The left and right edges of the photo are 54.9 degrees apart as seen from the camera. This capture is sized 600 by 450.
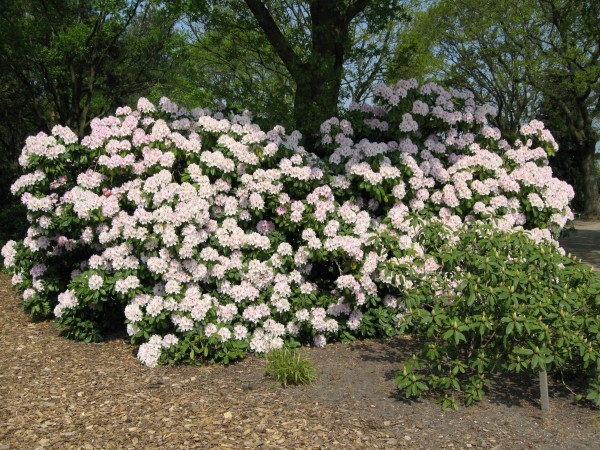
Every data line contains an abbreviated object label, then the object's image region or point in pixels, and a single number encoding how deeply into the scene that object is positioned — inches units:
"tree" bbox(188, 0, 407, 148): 296.4
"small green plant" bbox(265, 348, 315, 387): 177.8
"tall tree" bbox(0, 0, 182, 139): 519.2
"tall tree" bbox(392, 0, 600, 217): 721.6
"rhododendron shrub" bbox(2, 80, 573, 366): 208.7
